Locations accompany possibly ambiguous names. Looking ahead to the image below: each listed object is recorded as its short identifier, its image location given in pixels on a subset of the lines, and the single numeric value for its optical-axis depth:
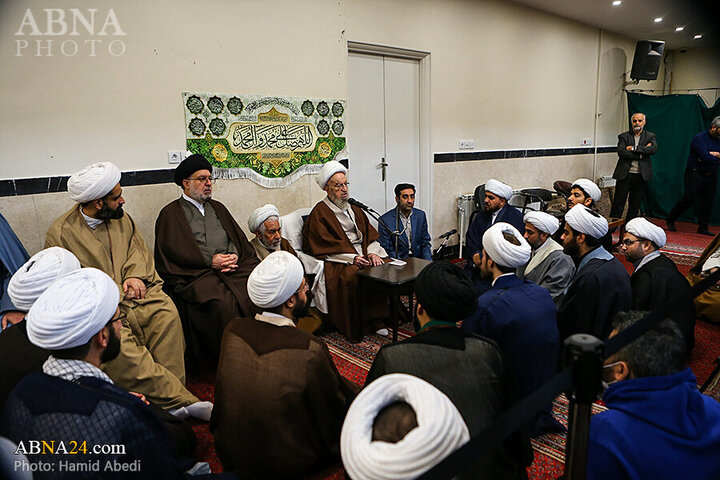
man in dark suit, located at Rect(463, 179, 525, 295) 4.06
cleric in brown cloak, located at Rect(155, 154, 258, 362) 3.04
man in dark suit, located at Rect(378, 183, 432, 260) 4.12
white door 4.91
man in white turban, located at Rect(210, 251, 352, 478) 1.72
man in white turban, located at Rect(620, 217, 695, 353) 2.75
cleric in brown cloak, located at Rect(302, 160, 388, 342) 3.58
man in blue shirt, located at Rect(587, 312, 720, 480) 1.11
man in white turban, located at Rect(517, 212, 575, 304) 2.97
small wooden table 3.06
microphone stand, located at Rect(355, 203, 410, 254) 3.63
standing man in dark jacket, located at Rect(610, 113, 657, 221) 6.75
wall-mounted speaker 7.53
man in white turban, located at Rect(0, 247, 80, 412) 1.68
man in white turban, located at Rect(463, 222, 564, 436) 1.99
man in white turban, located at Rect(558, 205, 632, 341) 2.53
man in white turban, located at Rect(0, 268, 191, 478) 1.15
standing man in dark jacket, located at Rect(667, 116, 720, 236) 6.58
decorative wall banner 3.83
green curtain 8.11
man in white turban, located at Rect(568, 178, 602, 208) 4.15
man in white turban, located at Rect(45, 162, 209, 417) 2.63
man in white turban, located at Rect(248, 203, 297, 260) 3.61
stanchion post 0.83
